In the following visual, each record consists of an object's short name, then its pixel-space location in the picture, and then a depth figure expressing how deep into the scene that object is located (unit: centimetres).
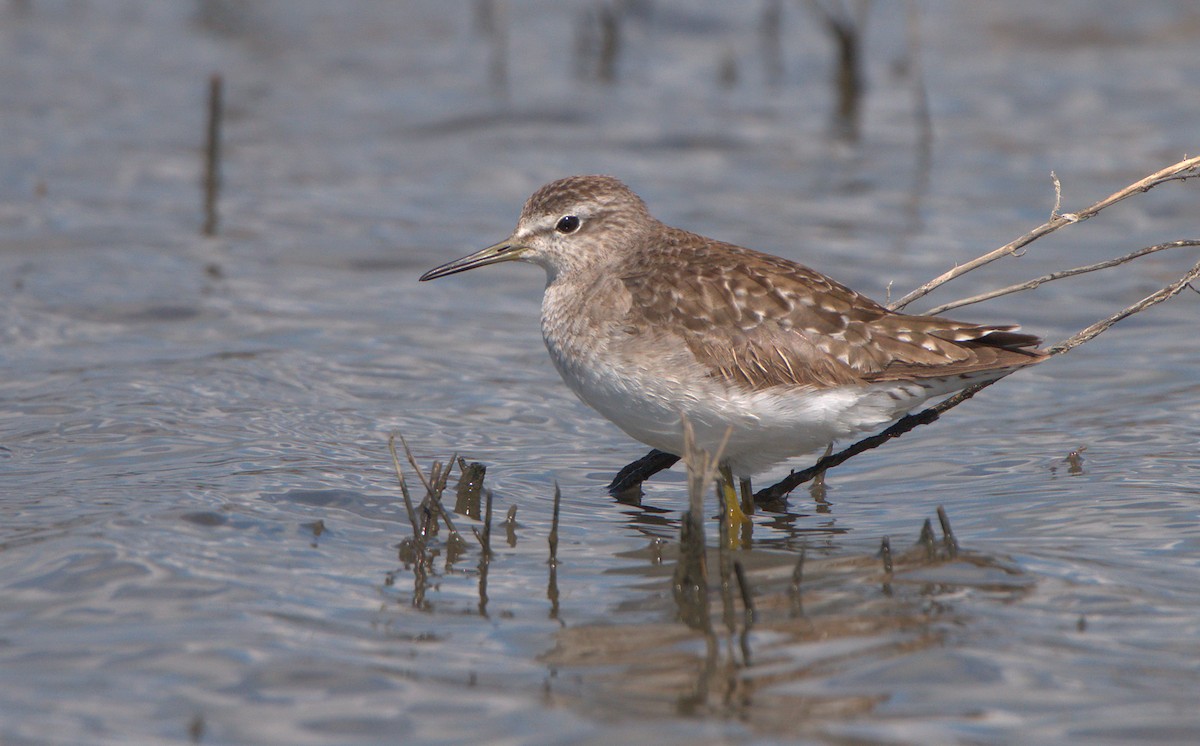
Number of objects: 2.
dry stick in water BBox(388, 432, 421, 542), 1358
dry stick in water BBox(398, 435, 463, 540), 1371
